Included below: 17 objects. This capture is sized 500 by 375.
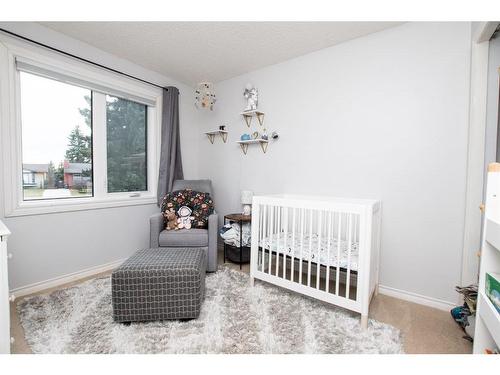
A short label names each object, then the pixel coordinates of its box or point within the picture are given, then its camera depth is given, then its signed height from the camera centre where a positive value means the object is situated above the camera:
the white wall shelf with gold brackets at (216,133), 3.02 +0.61
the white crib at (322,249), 1.52 -0.54
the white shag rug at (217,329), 1.31 -0.95
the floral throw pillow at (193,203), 2.52 -0.27
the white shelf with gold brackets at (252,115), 2.65 +0.76
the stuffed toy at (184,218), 2.42 -0.42
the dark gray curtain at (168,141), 2.84 +0.47
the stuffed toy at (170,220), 2.41 -0.44
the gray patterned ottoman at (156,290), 1.48 -0.73
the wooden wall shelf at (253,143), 2.64 +0.44
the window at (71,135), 1.85 +0.41
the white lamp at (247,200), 2.65 -0.23
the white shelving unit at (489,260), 0.97 -0.34
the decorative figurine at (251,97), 2.68 +0.96
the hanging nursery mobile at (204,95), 2.70 +0.99
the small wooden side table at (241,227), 2.48 -0.51
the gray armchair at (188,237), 2.27 -0.58
